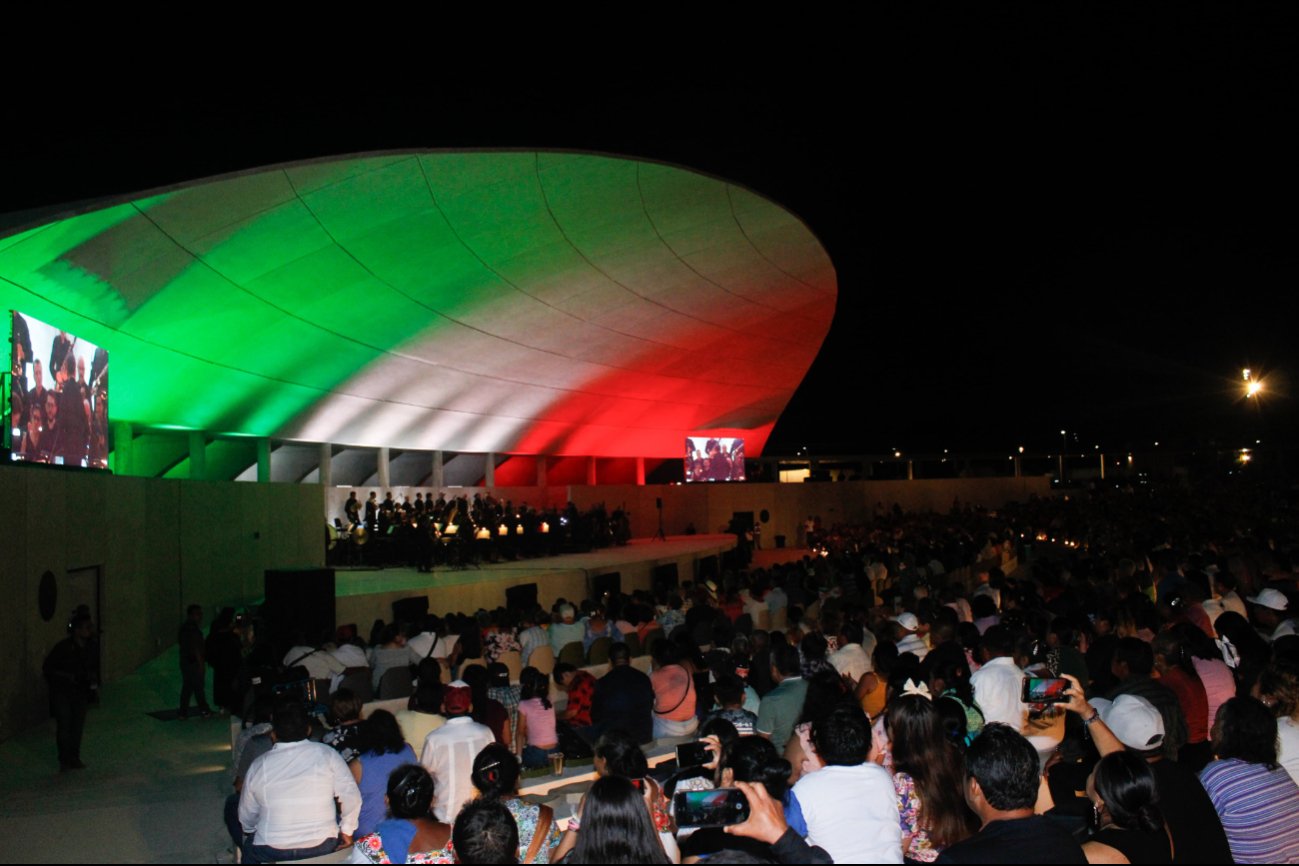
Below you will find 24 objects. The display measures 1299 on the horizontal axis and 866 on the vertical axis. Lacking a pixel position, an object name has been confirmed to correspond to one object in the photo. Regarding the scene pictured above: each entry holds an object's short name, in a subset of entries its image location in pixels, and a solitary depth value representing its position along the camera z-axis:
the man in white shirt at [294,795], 4.39
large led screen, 10.38
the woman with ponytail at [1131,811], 3.38
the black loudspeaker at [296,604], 12.09
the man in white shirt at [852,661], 7.21
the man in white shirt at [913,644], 7.39
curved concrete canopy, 13.27
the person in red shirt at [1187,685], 5.45
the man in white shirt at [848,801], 3.50
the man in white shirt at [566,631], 10.58
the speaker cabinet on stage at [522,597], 16.77
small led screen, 35.28
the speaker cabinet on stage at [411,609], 14.44
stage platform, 14.38
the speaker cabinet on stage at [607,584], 19.52
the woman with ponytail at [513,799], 3.77
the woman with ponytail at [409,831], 3.62
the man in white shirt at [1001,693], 5.49
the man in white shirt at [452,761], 4.68
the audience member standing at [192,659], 9.84
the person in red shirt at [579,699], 7.06
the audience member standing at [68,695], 7.82
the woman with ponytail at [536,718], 6.46
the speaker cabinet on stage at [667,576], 21.75
